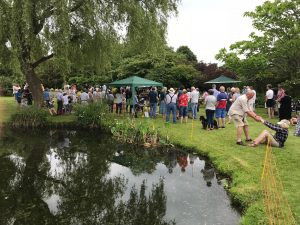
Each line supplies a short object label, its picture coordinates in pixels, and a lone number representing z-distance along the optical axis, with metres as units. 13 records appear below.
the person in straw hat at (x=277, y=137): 6.85
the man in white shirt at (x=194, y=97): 11.11
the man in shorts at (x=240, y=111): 7.03
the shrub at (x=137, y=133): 8.49
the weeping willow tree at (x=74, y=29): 10.41
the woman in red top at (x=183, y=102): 10.59
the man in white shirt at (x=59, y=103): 12.31
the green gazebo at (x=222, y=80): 16.74
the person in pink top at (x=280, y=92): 11.18
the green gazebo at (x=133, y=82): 12.15
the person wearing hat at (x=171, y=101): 10.60
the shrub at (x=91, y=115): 10.95
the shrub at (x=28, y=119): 11.04
